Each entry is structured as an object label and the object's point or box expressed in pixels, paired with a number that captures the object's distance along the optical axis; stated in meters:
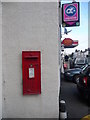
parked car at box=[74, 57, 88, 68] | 14.56
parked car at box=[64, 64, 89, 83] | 9.80
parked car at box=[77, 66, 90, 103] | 5.24
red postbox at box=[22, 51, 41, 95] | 3.50
